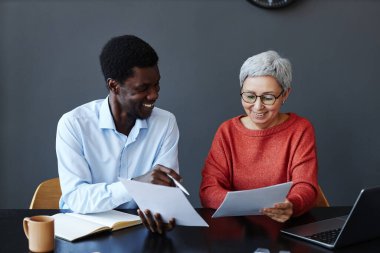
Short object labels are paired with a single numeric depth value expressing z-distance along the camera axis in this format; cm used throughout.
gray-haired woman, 193
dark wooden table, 134
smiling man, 170
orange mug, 128
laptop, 131
